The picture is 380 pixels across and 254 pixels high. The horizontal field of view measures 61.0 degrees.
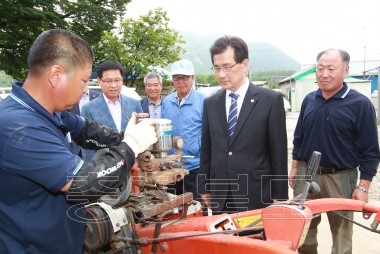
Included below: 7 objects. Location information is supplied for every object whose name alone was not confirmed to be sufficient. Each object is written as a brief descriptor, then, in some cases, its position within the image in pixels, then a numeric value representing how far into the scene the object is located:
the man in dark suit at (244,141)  2.38
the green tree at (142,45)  15.73
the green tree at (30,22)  11.06
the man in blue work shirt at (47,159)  1.40
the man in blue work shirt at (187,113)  3.42
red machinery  1.54
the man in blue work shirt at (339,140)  2.61
